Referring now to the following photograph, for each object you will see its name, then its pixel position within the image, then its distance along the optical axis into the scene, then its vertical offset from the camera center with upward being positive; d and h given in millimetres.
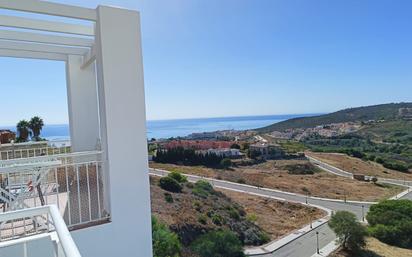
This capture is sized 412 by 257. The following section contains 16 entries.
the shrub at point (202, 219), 15461 -5060
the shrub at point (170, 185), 19672 -4130
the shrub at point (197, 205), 17059 -4865
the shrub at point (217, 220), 16078 -5346
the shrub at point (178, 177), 21400 -3992
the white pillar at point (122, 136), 2619 -116
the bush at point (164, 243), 9812 -4016
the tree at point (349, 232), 14500 -5719
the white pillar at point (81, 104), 4375 +307
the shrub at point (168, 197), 17053 -4329
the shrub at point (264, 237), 15500 -6211
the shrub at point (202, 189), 19922 -4735
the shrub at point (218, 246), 12242 -5178
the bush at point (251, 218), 17767 -5921
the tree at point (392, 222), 15938 -6104
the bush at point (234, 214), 17406 -5530
